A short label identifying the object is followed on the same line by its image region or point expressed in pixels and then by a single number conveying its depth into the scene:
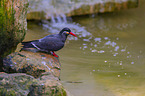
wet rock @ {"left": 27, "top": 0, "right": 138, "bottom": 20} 15.90
